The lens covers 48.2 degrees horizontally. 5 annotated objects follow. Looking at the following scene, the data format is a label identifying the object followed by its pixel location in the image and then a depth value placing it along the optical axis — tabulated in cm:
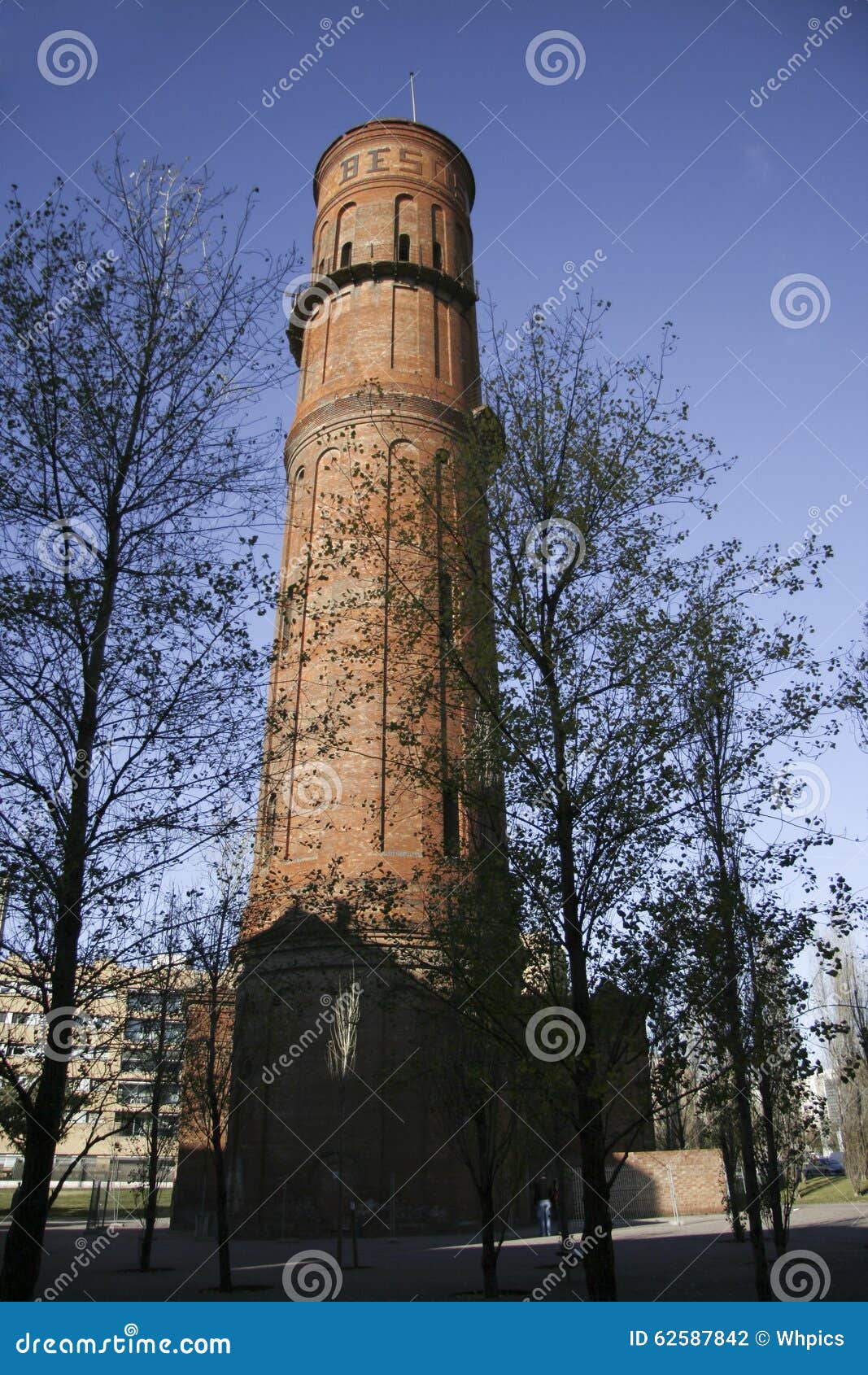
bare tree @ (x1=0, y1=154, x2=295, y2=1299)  802
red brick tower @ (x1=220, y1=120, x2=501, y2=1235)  1156
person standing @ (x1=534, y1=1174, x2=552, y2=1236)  2320
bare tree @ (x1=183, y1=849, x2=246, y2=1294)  1479
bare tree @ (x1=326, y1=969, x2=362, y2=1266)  1877
